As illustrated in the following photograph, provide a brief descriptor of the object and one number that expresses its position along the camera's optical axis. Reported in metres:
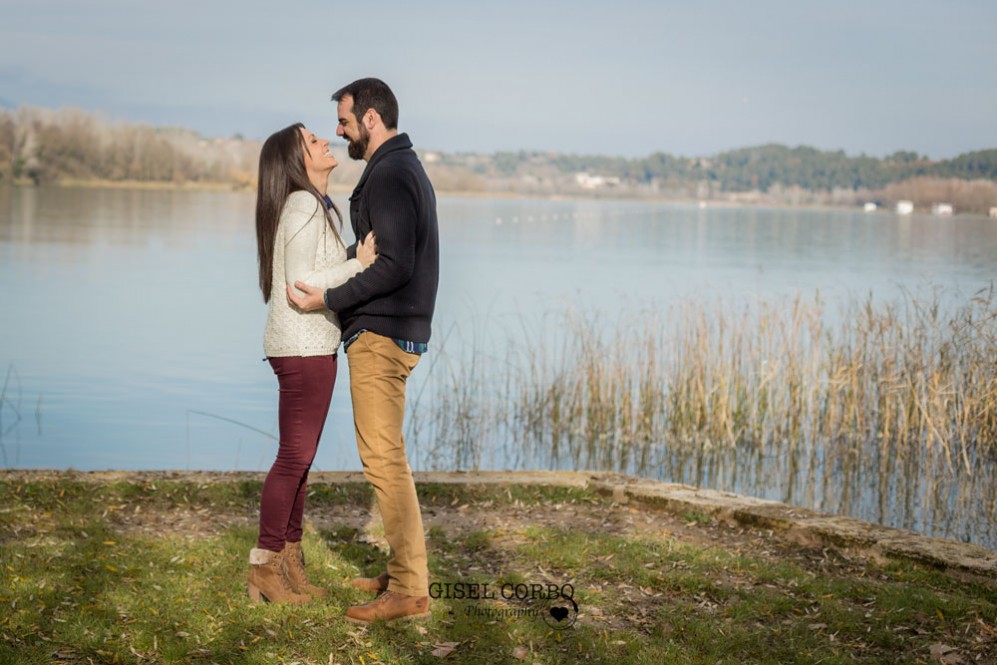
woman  4.39
